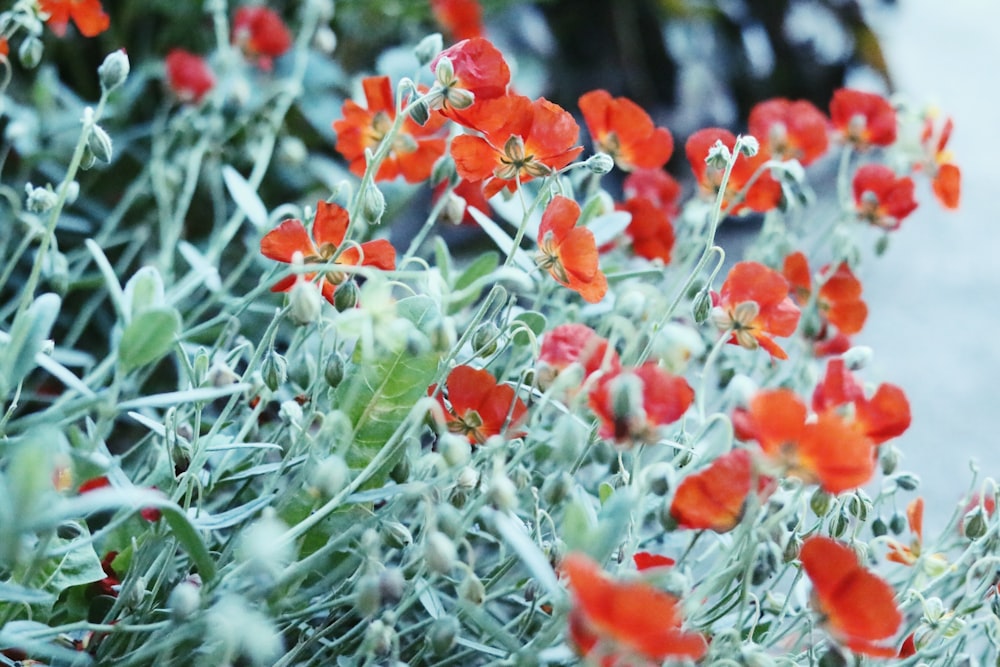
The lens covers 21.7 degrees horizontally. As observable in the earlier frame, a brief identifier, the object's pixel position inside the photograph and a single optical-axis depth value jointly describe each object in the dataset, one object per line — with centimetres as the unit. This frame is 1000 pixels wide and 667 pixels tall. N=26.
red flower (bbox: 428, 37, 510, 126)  49
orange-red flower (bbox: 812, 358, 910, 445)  47
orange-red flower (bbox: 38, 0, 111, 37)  55
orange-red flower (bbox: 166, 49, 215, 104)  66
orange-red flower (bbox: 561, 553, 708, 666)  42
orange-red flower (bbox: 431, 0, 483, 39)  75
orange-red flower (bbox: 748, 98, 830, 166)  59
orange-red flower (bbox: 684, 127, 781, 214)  55
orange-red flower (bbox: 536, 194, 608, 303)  49
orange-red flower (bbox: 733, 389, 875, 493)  44
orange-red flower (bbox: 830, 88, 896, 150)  60
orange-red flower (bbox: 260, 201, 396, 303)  50
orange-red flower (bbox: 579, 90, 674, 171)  55
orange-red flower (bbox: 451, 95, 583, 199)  50
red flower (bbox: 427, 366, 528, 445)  49
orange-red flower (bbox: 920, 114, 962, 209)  60
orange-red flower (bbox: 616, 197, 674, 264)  58
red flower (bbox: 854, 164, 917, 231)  58
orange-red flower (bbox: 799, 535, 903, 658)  45
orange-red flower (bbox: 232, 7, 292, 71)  67
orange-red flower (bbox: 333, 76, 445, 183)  55
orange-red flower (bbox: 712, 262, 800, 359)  50
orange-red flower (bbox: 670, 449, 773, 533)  45
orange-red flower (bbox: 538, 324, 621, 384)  47
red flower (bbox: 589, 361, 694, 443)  44
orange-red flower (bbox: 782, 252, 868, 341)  57
